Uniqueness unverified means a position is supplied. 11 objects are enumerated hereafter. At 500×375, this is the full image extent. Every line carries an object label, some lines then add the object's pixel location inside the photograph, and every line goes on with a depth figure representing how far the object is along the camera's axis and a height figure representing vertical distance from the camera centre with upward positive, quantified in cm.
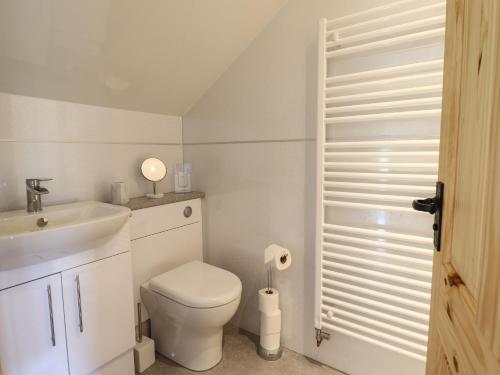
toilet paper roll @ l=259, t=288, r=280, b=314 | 163 -76
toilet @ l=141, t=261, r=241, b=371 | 140 -71
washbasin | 96 -24
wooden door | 36 -6
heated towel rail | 118 -3
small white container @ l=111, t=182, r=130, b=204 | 160 -16
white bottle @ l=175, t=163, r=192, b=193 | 200 -9
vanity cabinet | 108 -64
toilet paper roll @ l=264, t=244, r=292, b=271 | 156 -49
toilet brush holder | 156 -99
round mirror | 177 -3
